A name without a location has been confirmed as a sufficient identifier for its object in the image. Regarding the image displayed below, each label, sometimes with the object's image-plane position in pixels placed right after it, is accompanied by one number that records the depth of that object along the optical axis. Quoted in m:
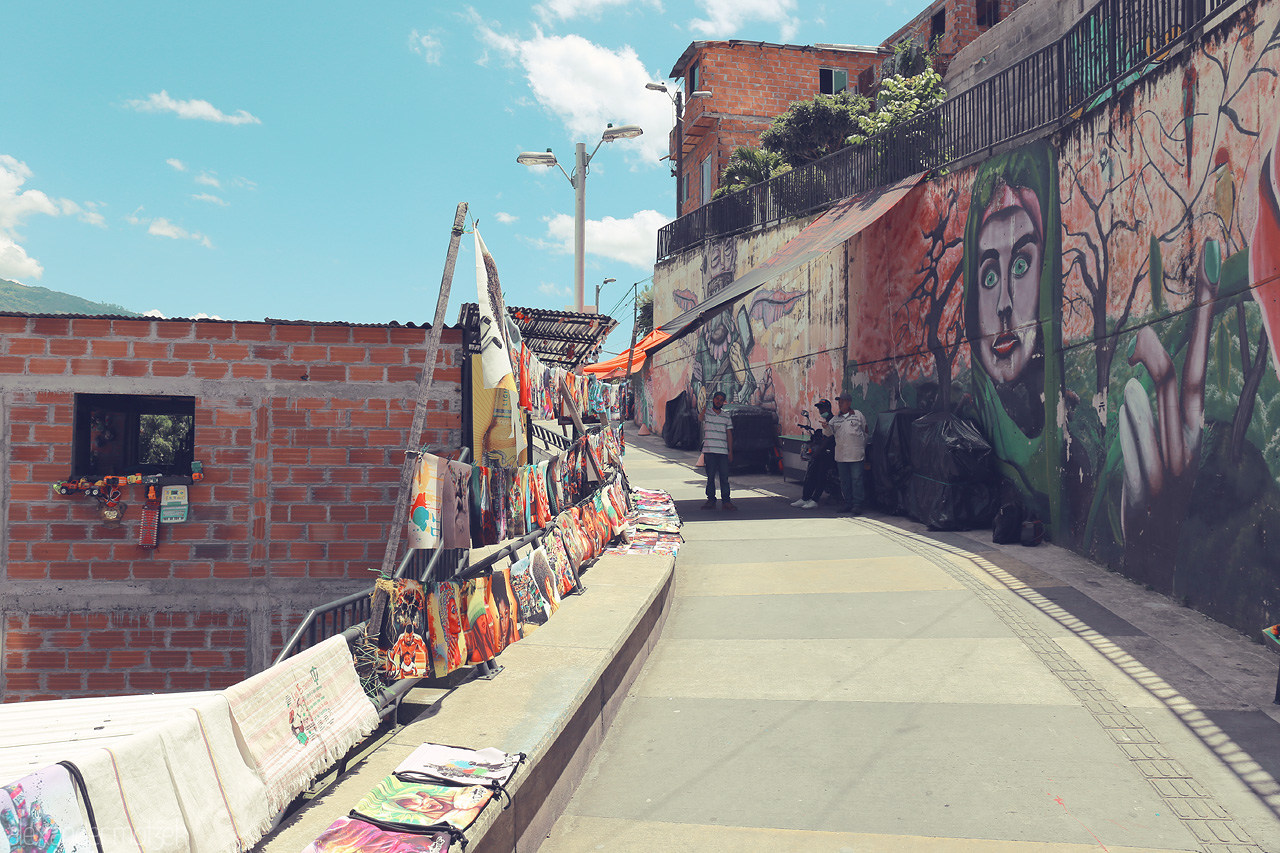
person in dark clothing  12.80
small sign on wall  6.11
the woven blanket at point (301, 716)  2.69
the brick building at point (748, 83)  31.69
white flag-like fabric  4.21
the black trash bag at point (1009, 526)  9.16
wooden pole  3.88
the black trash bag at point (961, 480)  9.91
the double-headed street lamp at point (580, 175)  17.78
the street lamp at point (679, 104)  24.78
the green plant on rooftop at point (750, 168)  25.73
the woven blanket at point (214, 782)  2.31
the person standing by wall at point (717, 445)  11.94
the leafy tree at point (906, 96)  20.31
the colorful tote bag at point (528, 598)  4.89
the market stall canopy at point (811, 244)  12.27
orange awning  13.53
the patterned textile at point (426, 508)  3.91
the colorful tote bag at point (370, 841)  2.55
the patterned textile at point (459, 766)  3.02
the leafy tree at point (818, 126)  25.77
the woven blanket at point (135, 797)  2.04
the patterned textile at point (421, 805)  2.70
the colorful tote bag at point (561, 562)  5.71
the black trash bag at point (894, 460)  11.34
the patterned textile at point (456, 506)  4.16
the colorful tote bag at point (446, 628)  3.93
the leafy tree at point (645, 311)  36.03
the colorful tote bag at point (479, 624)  4.13
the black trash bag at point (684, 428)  23.36
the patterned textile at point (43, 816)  1.83
